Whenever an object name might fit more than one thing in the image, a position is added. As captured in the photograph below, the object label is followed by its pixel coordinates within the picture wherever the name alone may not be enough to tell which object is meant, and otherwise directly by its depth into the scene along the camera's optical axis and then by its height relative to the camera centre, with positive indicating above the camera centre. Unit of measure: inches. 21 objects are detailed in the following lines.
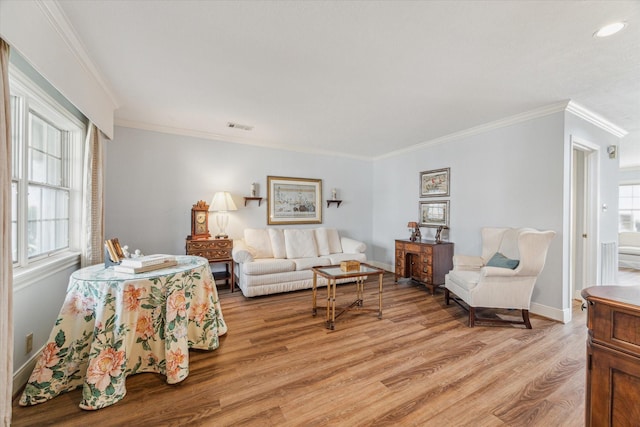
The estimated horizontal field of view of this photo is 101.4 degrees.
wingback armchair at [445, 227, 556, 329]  103.7 -27.4
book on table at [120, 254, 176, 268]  77.7 -15.3
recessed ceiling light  68.9 +50.8
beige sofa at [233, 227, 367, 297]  146.9 -28.2
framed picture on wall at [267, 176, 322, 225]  190.2 +9.5
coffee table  111.9 -27.2
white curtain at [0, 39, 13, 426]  49.8 -8.6
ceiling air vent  149.7 +50.3
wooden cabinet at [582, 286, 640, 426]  39.0 -22.1
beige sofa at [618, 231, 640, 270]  224.8 -28.3
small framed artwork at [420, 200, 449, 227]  169.9 +0.4
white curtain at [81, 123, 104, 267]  103.2 +4.2
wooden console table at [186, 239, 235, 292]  148.1 -22.0
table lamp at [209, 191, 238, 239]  157.9 +4.9
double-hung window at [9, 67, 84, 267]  74.0 +12.6
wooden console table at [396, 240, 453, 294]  154.4 -29.0
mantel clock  157.8 -5.6
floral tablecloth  65.8 -34.0
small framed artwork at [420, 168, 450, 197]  169.3 +21.5
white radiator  143.9 -25.6
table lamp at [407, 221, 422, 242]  175.3 -12.1
